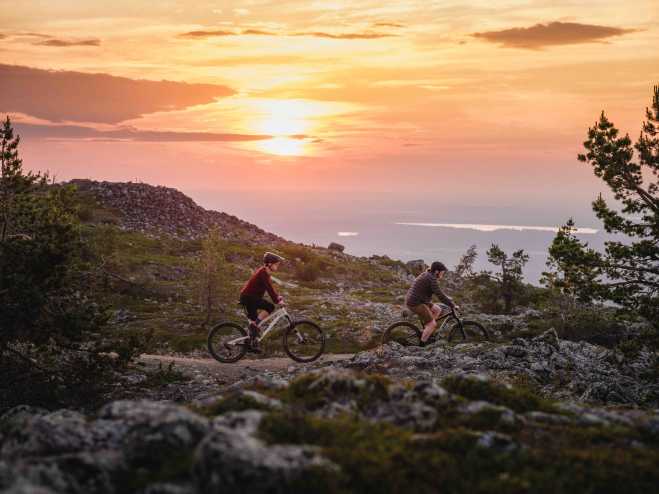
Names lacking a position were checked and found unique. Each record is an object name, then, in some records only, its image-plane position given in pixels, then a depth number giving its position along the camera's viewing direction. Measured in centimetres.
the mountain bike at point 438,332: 2205
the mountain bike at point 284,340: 2081
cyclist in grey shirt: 2081
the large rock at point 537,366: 1739
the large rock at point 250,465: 693
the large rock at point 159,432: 776
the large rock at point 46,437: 803
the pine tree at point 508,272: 3906
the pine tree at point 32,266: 1638
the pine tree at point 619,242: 2014
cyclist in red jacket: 1950
